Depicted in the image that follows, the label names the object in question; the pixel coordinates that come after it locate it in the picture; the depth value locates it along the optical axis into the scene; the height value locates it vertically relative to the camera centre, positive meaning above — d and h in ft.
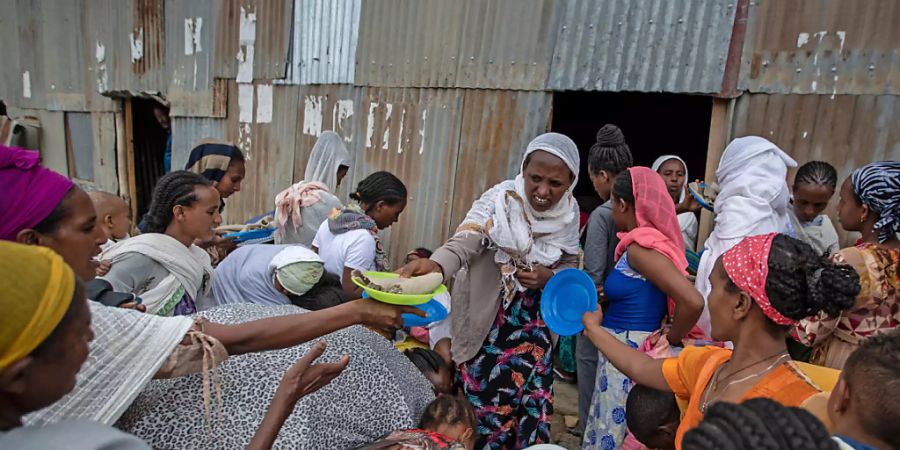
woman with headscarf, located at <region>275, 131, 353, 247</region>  13.73 -2.36
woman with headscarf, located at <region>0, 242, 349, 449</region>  3.14 -1.49
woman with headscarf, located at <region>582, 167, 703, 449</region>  7.93 -2.17
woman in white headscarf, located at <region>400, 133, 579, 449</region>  8.94 -2.68
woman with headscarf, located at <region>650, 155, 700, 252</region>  14.12 -1.35
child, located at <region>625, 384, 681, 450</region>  7.13 -3.54
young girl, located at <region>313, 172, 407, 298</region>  11.06 -2.33
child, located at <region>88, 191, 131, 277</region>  9.18 -1.91
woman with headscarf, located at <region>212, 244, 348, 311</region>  10.08 -3.02
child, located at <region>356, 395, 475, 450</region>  6.38 -4.04
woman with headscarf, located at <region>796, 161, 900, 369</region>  6.96 -1.37
